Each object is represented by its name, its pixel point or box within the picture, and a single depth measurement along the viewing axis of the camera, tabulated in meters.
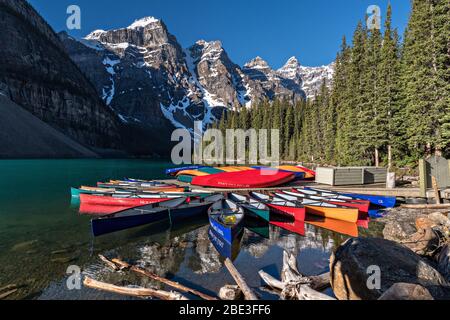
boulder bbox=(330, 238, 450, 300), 6.64
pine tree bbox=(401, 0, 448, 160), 27.22
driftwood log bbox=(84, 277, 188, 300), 7.56
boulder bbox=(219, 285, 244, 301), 7.81
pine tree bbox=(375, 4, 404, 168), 34.56
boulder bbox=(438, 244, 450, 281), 8.30
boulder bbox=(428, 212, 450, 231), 13.69
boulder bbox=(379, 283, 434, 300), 5.07
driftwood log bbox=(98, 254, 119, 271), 10.98
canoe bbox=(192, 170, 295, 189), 26.52
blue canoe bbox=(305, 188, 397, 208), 21.06
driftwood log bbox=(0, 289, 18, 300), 8.91
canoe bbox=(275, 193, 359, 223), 17.67
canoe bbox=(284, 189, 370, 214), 18.69
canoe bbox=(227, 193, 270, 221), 17.80
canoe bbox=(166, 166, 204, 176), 42.07
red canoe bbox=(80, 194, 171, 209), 21.36
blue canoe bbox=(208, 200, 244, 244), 12.83
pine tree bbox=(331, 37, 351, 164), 47.88
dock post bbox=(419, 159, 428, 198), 21.28
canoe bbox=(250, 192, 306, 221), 18.12
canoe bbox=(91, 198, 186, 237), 14.64
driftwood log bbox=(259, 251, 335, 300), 6.93
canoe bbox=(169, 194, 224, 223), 18.50
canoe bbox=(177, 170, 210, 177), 33.85
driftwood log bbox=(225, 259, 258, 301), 7.45
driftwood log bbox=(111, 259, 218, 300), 8.39
